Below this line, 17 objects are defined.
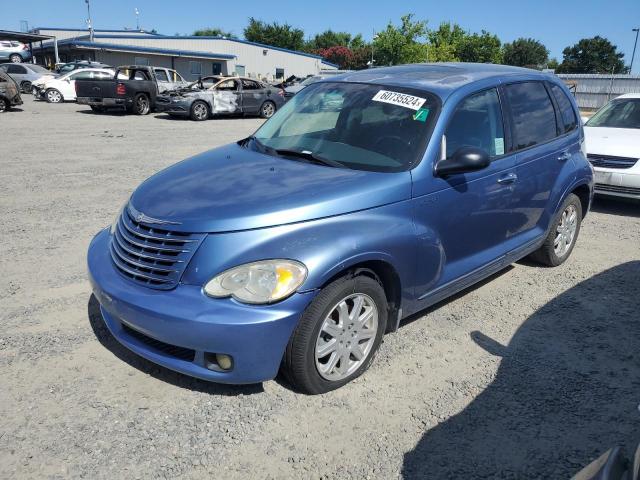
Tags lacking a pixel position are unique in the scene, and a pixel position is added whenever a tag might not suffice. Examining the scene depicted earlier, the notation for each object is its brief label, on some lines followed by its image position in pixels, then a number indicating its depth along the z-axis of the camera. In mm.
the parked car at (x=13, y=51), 40656
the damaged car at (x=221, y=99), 18391
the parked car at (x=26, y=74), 26922
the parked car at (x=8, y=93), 18250
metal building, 44500
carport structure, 40250
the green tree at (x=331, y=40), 104250
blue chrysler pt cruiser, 2781
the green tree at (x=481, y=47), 75688
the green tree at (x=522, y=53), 98125
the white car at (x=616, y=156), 7168
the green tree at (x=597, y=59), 98375
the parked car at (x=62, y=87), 23561
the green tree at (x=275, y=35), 84125
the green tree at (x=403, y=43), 59406
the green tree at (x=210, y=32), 115044
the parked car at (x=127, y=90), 18828
